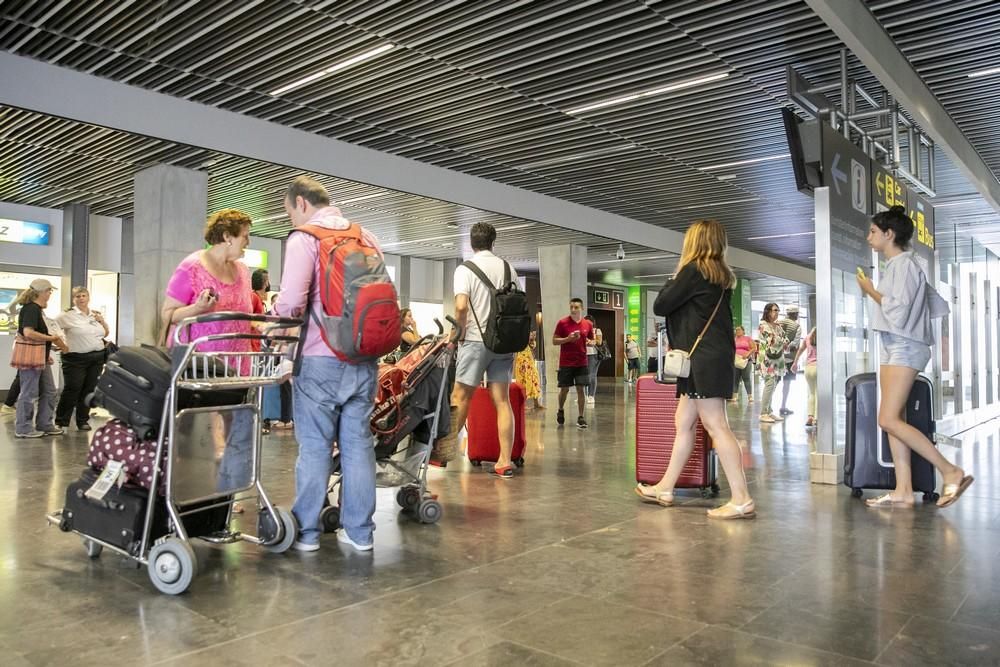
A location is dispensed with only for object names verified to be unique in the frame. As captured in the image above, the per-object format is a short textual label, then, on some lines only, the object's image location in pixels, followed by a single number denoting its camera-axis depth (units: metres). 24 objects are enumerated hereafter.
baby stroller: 3.81
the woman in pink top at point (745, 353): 12.56
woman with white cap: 7.79
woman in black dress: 4.05
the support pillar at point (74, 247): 14.41
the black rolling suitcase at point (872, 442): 4.62
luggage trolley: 2.71
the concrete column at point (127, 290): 15.57
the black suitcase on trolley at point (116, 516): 2.82
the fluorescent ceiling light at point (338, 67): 7.12
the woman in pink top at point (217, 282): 3.56
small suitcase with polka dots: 2.86
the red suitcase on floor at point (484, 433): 5.86
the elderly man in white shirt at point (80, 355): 8.05
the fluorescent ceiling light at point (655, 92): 7.79
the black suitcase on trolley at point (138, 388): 2.82
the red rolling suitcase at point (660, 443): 4.68
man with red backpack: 3.05
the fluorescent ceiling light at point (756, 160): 10.87
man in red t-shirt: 9.10
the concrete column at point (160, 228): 9.77
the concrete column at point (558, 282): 17.16
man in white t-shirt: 5.01
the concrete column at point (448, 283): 22.05
